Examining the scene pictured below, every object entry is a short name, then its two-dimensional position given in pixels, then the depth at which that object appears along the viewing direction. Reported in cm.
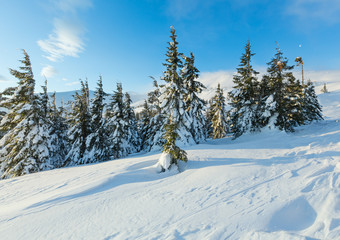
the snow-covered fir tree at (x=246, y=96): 1848
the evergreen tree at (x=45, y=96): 1891
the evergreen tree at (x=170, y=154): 831
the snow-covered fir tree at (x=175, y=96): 1498
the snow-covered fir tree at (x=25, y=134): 1323
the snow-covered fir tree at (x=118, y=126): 1859
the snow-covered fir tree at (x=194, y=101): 1672
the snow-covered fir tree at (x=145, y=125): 2679
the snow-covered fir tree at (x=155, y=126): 1675
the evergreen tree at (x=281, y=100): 1602
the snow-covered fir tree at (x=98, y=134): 1859
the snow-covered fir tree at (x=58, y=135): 1923
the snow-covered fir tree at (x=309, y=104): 2111
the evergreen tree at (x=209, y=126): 3931
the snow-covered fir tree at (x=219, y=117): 2739
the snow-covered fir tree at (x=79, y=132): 1850
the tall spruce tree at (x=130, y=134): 2092
